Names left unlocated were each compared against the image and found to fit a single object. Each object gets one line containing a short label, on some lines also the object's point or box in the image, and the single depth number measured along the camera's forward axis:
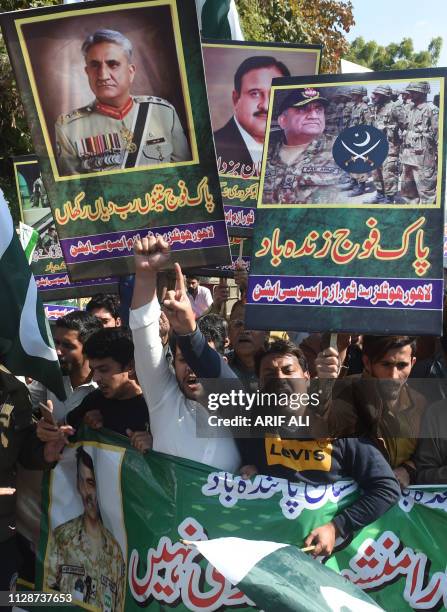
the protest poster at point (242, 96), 6.10
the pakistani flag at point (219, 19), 6.85
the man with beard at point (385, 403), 3.59
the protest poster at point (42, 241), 6.12
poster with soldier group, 3.69
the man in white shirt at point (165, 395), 3.65
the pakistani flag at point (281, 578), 1.96
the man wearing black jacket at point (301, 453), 3.44
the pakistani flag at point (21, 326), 3.91
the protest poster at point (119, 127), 4.05
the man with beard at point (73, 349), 5.09
